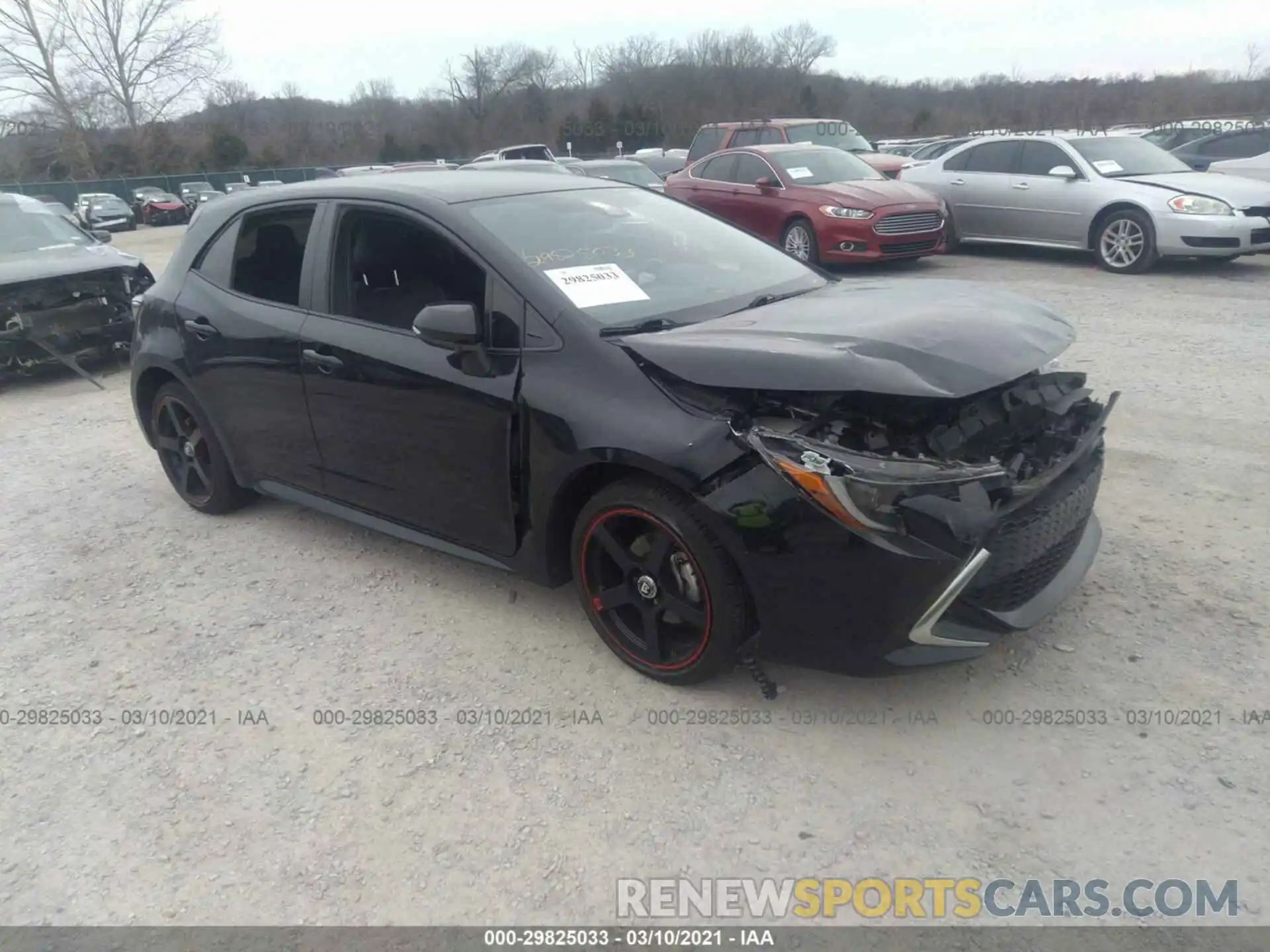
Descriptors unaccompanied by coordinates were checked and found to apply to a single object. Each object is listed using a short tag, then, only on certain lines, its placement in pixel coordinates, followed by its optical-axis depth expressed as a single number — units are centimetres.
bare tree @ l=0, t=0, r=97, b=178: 5250
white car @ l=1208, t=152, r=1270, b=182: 1187
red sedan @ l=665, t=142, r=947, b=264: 1084
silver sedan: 986
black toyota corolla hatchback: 269
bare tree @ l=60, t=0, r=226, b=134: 5812
